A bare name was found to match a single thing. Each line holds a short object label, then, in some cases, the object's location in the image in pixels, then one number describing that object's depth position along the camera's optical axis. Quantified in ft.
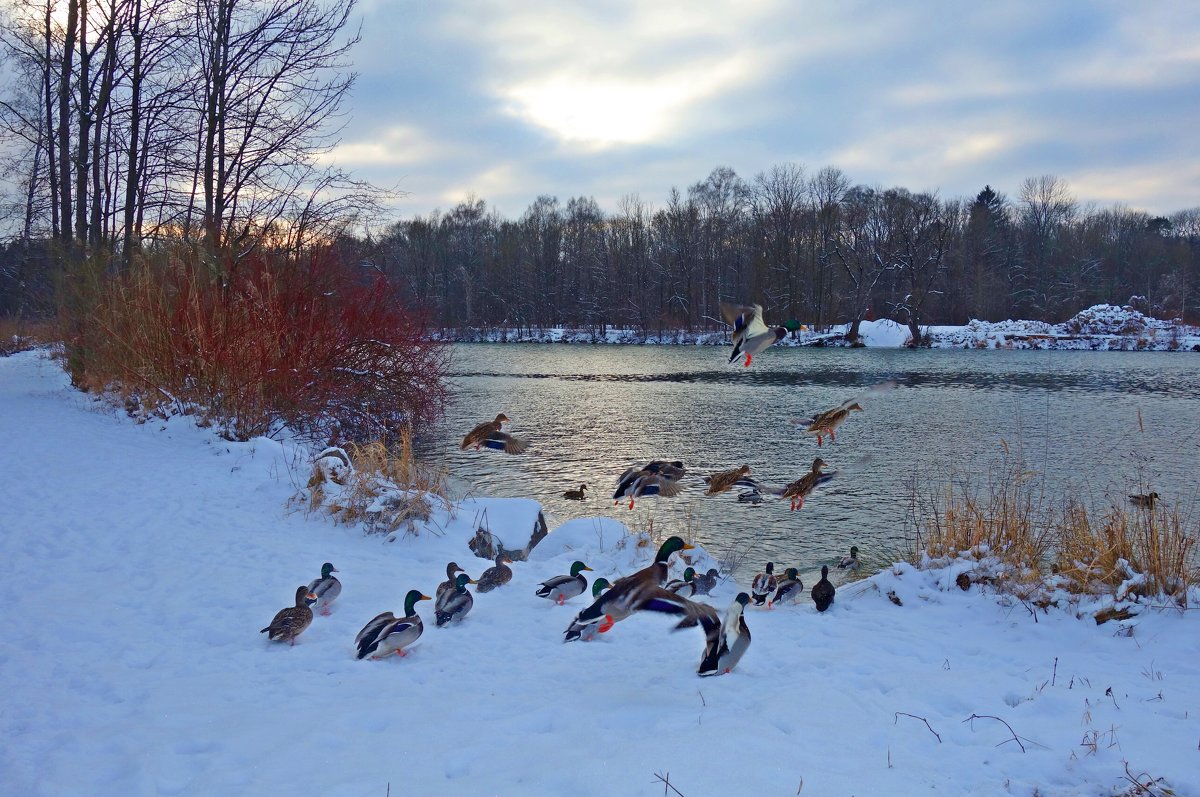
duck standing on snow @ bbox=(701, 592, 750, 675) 15.83
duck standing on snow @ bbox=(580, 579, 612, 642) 18.38
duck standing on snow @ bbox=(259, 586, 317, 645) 16.84
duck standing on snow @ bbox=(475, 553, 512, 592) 22.48
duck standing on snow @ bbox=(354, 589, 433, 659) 16.28
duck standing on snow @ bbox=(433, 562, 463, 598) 20.10
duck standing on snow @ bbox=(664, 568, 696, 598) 22.73
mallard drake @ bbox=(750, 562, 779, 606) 24.59
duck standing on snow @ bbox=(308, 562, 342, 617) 19.58
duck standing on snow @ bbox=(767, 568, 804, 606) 24.32
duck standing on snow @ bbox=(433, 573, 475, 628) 19.12
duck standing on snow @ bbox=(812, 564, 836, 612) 23.00
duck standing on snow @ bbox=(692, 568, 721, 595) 24.82
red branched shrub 41.09
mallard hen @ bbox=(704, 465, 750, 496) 27.78
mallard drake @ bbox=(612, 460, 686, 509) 23.40
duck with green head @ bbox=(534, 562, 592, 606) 21.58
